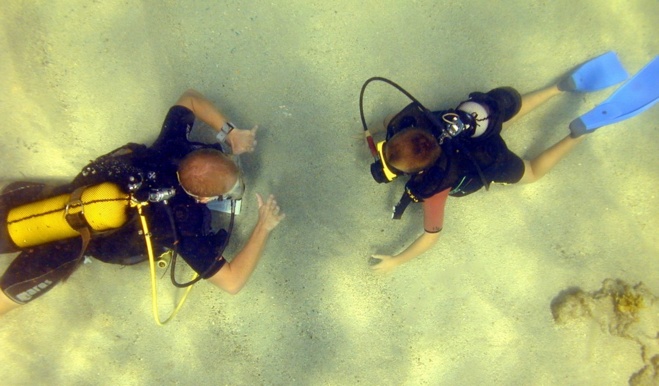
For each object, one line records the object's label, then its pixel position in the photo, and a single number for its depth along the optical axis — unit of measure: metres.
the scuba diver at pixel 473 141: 3.20
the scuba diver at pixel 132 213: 2.96
